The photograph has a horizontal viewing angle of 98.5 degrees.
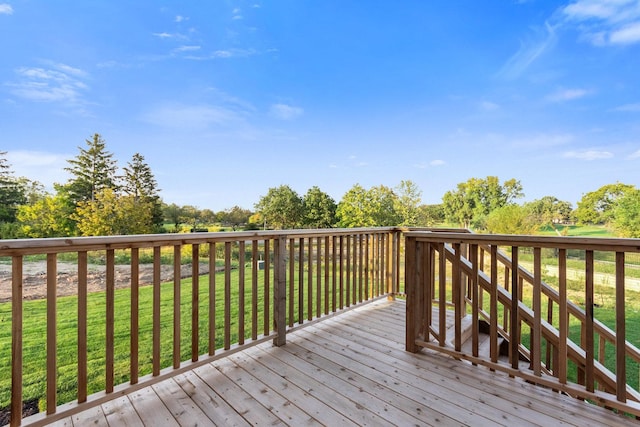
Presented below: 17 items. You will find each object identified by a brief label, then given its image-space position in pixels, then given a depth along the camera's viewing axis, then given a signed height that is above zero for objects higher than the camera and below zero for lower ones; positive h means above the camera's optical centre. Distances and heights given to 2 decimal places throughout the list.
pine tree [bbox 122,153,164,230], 25.43 +3.06
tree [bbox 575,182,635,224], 14.37 +0.54
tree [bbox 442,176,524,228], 19.19 +1.08
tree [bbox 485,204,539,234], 16.29 -0.46
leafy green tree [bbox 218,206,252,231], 21.50 -0.22
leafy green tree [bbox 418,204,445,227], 20.00 -0.12
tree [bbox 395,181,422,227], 20.02 +0.98
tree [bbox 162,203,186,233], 22.52 -0.05
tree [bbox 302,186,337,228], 23.39 +0.38
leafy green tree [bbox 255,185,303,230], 24.25 +0.21
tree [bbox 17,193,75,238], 17.20 -0.24
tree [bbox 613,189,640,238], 13.07 -0.04
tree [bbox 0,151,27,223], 17.58 +1.39
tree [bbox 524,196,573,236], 15.75 +0.14
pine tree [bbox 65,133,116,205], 22.98 +3.80
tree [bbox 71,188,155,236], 17.73 -0.10
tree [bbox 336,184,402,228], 19.83 +0.47
